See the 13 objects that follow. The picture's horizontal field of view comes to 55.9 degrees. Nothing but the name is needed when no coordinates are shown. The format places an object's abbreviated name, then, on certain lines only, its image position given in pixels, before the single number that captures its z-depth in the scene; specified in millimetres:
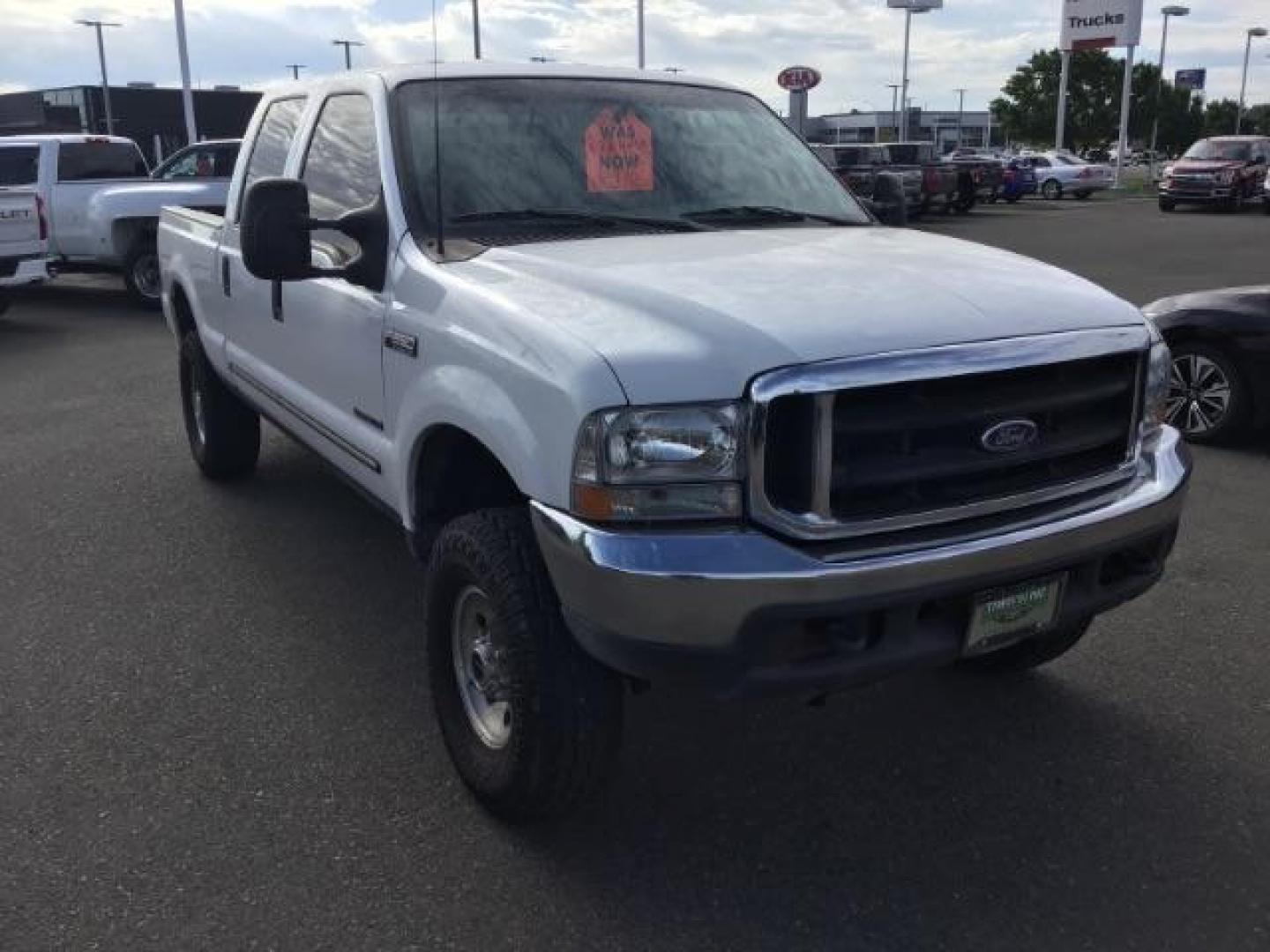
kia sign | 36344
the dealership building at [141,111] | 61375
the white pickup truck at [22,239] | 12047
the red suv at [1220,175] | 30531
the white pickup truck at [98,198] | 13320
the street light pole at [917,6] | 52250
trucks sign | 44938
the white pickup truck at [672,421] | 2525
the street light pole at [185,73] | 27594
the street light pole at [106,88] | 56619
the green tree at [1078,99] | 68000
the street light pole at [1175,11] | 60094
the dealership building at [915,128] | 94938
